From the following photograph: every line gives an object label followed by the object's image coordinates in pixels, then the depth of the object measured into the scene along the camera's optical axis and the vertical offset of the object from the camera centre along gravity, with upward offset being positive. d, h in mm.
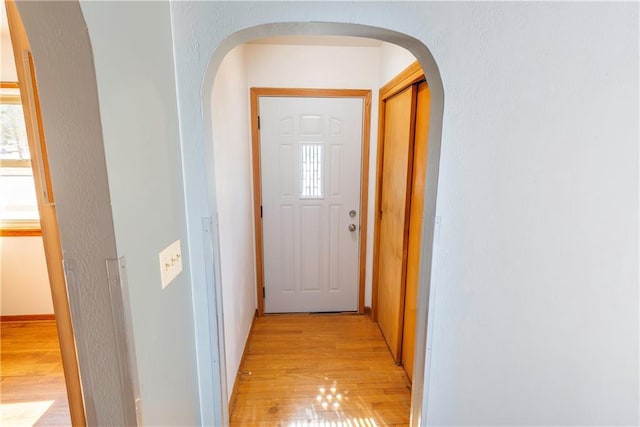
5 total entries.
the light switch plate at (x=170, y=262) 950 -316
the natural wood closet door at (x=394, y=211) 1874 -296
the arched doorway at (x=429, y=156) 1058 +62
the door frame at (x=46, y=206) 700 -95
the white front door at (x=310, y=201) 2498 -281
